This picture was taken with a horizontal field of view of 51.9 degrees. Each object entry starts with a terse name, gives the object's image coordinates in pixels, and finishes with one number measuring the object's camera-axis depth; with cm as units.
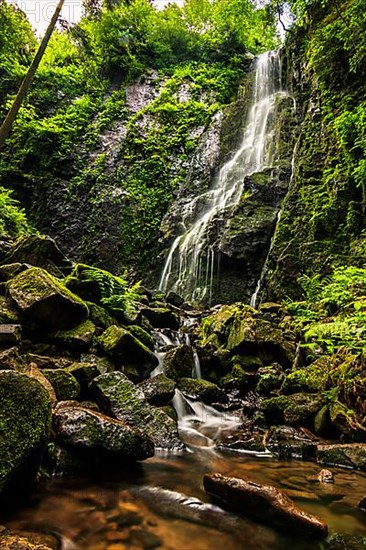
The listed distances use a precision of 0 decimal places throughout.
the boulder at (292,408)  534
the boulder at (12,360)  419
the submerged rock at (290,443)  463
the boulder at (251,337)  778
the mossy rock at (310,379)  583
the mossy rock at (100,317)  705
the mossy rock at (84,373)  478
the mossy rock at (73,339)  606
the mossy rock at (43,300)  595
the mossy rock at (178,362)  710
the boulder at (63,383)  438
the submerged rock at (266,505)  267
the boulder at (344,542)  250
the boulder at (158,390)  550
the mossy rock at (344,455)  422
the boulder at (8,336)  517
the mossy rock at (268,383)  670
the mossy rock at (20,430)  271
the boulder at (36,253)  816
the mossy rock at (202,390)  661
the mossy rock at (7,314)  577
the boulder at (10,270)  697
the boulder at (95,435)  352
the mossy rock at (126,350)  627
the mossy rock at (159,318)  1021
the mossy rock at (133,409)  451
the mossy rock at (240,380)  716
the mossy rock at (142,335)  768
